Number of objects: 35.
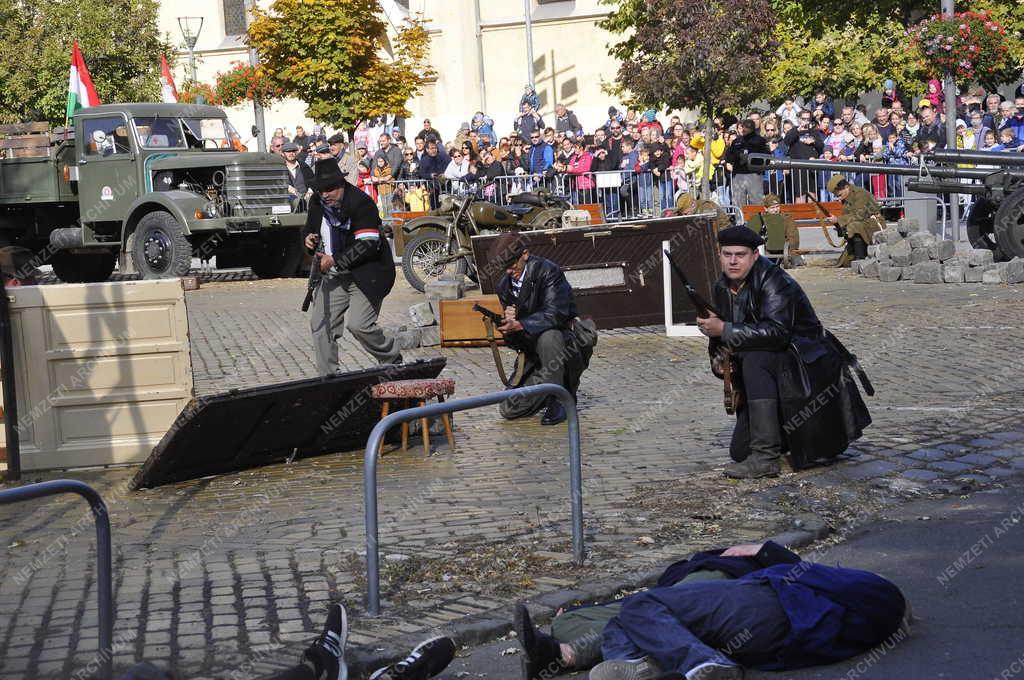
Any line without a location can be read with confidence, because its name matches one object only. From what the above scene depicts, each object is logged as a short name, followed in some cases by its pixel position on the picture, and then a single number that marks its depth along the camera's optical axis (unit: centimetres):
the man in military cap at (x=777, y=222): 2028
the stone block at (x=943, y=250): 1847
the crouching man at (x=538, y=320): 1030
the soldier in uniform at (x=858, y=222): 2011
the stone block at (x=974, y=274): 1792
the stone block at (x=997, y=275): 1767
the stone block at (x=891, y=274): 1880
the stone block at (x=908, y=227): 1919
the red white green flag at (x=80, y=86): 2514
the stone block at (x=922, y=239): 1870
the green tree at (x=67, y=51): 3534
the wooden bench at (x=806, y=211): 2192
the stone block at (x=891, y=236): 1927
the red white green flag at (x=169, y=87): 2764
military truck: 2180
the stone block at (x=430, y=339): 1498
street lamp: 4400
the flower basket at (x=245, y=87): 3052
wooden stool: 916
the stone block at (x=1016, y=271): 1753
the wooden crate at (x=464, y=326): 1460
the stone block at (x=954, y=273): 1809
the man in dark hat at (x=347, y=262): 1091
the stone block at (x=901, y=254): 1881
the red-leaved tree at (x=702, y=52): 2631
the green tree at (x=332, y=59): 2953
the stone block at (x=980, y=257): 1794
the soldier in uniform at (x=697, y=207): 1788
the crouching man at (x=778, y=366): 802
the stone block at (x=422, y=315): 1551
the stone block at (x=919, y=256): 1867
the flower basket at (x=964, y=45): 1981
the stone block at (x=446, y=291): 1625
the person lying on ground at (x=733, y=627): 494
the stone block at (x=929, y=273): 1830
